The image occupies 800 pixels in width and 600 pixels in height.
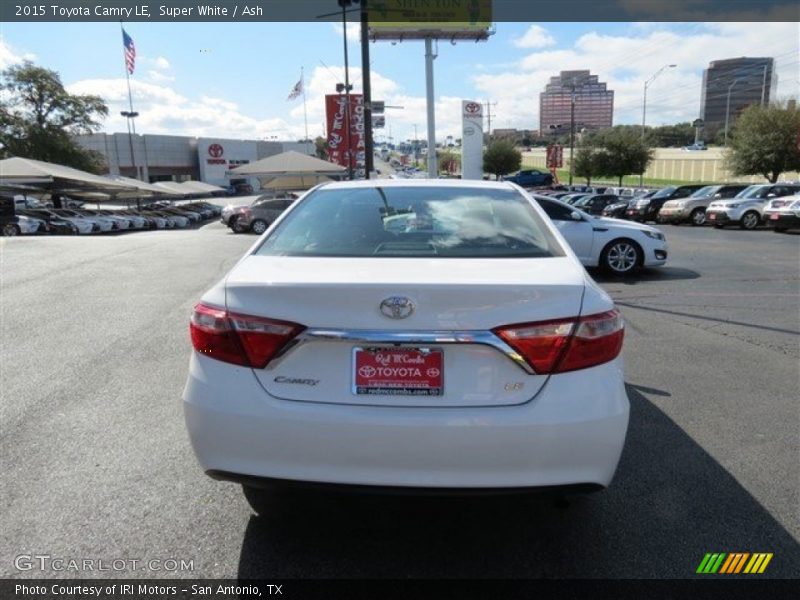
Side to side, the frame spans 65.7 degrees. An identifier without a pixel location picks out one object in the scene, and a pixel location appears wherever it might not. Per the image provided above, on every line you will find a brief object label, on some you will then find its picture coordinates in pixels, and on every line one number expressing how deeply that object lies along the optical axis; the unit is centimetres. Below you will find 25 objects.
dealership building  7856
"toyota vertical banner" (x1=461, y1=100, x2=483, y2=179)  5416
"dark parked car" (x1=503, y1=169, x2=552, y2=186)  5909
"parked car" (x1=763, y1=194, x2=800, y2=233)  1922
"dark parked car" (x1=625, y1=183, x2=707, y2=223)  2841
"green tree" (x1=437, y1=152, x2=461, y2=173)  11148
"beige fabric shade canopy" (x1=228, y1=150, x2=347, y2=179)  3269
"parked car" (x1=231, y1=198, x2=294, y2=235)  2589
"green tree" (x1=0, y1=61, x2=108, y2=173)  5259
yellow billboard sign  5303
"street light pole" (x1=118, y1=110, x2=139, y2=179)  6644
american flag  4488
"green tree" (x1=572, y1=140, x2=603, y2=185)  5544
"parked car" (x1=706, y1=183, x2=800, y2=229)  2188
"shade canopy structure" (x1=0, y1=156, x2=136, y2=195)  3014
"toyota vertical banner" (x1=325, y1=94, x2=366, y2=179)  3903
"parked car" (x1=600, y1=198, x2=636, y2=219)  2998
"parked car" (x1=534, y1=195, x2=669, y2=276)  1112
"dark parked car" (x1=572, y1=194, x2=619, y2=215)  3162
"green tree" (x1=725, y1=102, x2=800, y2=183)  3466
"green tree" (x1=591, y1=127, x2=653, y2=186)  5309
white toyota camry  233
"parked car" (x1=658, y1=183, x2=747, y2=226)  2541
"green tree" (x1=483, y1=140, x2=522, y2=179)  7762
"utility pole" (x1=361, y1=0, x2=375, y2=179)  1588
